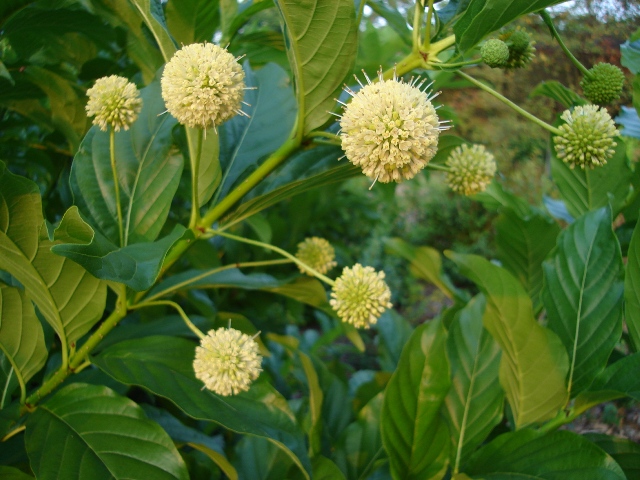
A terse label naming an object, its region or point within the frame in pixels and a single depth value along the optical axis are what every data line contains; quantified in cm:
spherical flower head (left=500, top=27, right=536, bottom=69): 19
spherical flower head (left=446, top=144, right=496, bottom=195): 22
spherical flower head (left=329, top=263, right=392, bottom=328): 20
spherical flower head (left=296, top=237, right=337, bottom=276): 26
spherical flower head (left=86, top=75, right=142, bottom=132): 18
